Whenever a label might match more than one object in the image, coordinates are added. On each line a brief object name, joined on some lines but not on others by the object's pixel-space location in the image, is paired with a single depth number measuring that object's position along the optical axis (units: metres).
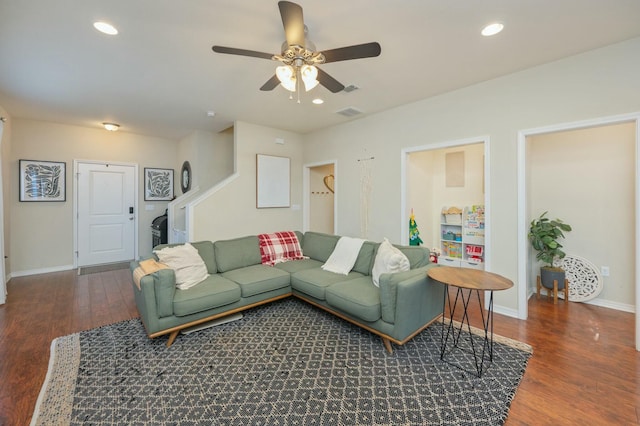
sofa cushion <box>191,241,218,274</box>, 3.31
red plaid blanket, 3.79
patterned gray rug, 1.64
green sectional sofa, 2.29
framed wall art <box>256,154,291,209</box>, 4.95
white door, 5.16
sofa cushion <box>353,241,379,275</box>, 3.19
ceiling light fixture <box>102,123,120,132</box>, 4.80
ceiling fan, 1.70
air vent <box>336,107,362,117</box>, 4.05
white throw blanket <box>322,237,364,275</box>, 3.27
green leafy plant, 3.40
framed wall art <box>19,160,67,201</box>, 4.61
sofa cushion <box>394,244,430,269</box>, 2.87
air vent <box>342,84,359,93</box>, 3.23
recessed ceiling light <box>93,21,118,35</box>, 2.10
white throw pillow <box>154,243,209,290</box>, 2.79
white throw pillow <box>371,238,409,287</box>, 2.59
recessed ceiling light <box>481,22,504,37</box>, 2.12
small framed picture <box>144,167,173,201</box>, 5.82
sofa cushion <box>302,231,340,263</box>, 3.77
